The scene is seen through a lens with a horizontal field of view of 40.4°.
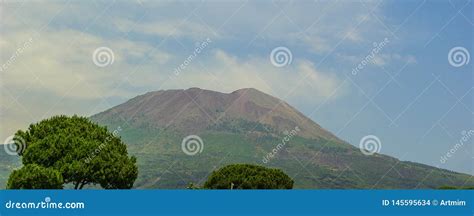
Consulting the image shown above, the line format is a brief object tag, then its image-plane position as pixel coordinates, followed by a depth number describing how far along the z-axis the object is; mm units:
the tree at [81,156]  47531
